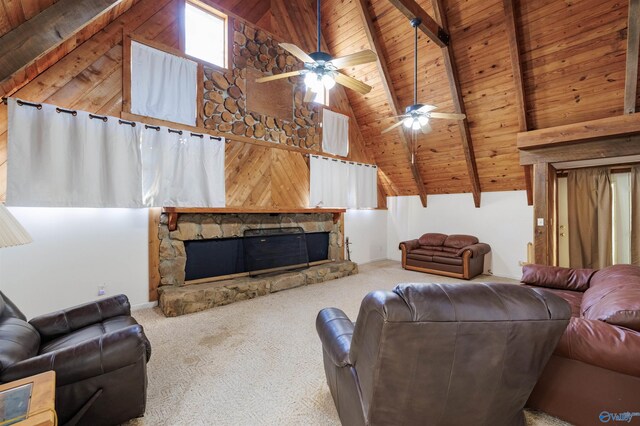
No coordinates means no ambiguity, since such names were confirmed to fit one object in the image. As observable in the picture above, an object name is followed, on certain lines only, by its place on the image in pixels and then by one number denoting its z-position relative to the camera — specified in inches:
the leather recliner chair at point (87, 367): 58.7
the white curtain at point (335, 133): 237.9
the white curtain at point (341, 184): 229.5
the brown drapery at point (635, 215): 184.1
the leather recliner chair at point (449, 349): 41.2
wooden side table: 41.1
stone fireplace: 147.9
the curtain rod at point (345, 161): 228.0
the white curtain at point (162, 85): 148.8
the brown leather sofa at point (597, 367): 59.9
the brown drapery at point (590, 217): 195.2
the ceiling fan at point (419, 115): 149.6
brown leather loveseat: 218.4
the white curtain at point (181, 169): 150.0
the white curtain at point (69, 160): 116.9
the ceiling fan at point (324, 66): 109.6
